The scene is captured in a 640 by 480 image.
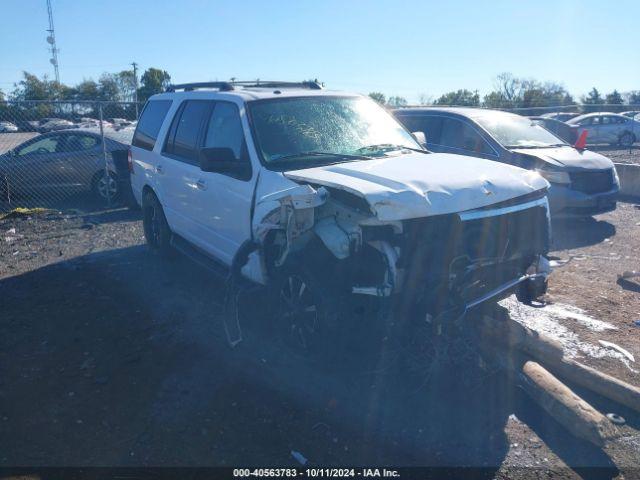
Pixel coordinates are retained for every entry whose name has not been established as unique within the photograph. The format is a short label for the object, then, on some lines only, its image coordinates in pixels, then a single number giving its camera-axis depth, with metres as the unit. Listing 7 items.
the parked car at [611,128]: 24.12
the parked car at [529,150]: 8.72
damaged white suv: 3.96
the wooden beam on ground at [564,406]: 3.45
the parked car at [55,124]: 15.18
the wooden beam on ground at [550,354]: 3.99
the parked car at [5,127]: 16.98
